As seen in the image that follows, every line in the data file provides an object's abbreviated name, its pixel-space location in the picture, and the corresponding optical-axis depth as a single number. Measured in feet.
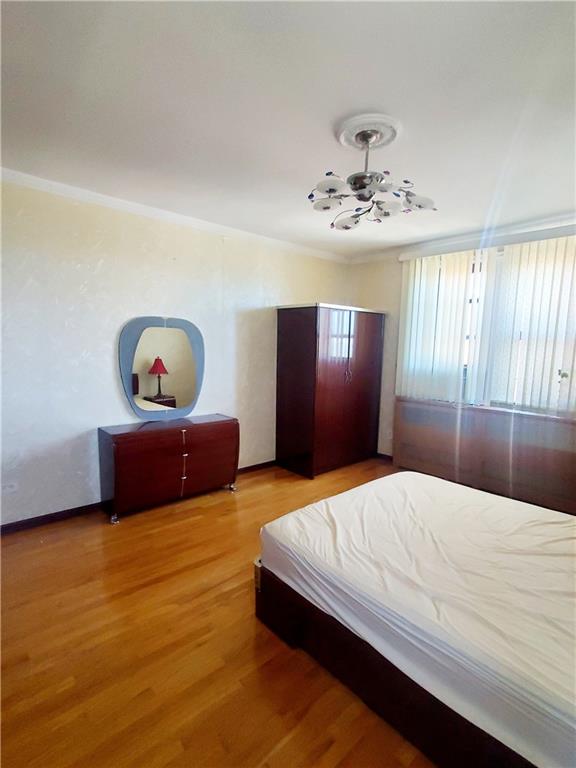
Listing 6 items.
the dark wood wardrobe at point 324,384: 12.48
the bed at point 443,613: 3.50
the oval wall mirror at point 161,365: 10.36
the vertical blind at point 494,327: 10.36
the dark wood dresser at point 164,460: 9.33
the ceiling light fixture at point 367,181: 5.93
